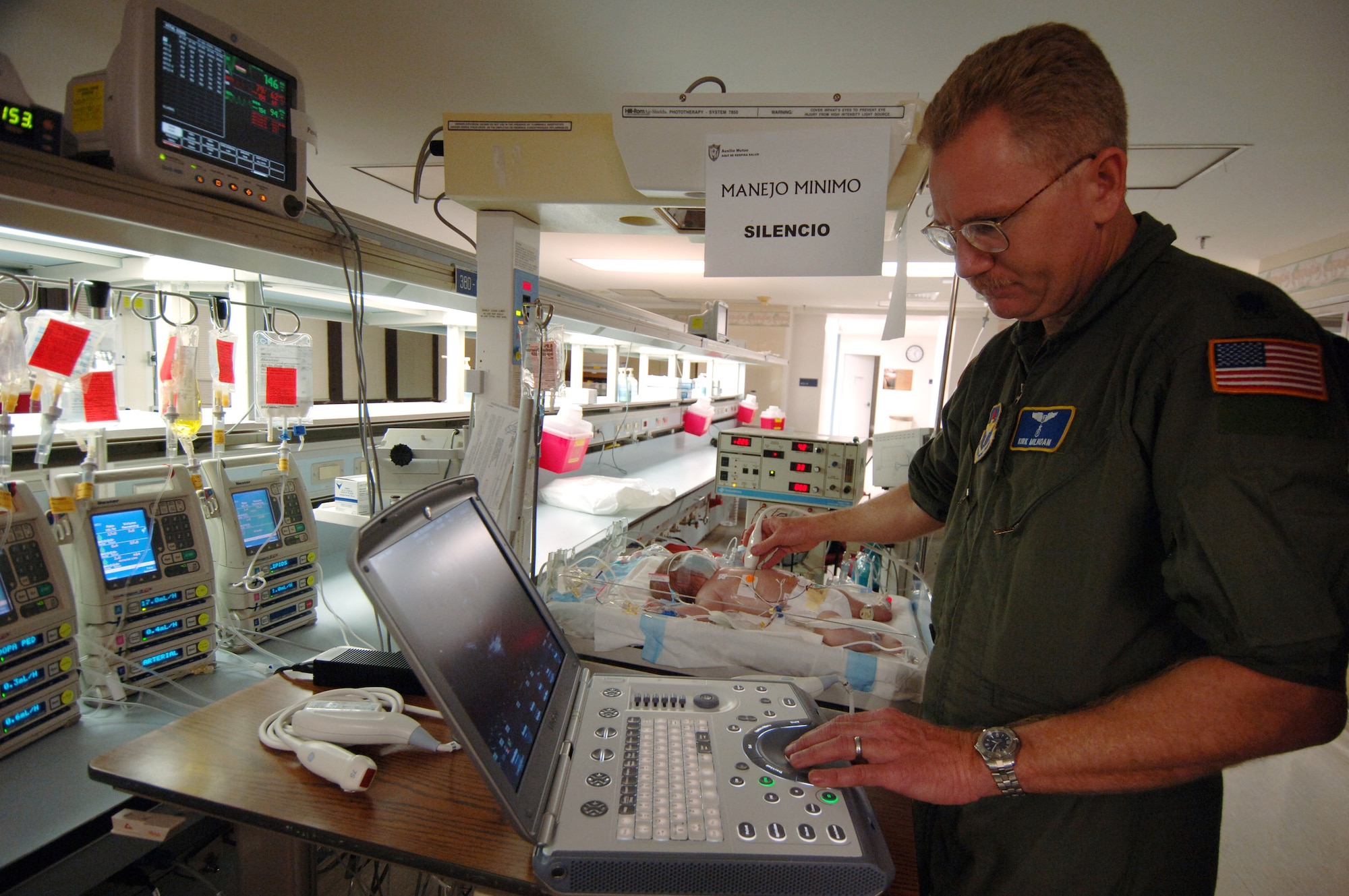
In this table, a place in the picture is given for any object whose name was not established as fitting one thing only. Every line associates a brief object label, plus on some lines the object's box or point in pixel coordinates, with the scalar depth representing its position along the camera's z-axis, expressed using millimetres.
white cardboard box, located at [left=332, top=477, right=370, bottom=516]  2150
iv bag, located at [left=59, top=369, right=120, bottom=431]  1439
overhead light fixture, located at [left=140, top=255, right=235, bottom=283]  1781
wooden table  756
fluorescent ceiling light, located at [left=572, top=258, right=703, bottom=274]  6047
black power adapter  1106
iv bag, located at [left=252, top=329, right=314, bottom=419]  1756
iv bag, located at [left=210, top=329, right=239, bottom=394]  1743
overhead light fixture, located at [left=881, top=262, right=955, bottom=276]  5578
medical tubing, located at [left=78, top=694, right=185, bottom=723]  1306
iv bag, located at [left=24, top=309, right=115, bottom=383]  1192
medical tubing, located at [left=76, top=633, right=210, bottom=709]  1346
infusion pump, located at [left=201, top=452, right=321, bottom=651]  1702
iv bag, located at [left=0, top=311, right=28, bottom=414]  1230
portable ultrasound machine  705
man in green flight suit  672
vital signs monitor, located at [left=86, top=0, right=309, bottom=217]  938
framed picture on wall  11844
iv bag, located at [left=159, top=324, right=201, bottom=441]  1622
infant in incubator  1429
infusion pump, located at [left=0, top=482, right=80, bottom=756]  1150
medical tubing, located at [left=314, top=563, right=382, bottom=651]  1812
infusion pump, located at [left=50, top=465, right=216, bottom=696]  1346
